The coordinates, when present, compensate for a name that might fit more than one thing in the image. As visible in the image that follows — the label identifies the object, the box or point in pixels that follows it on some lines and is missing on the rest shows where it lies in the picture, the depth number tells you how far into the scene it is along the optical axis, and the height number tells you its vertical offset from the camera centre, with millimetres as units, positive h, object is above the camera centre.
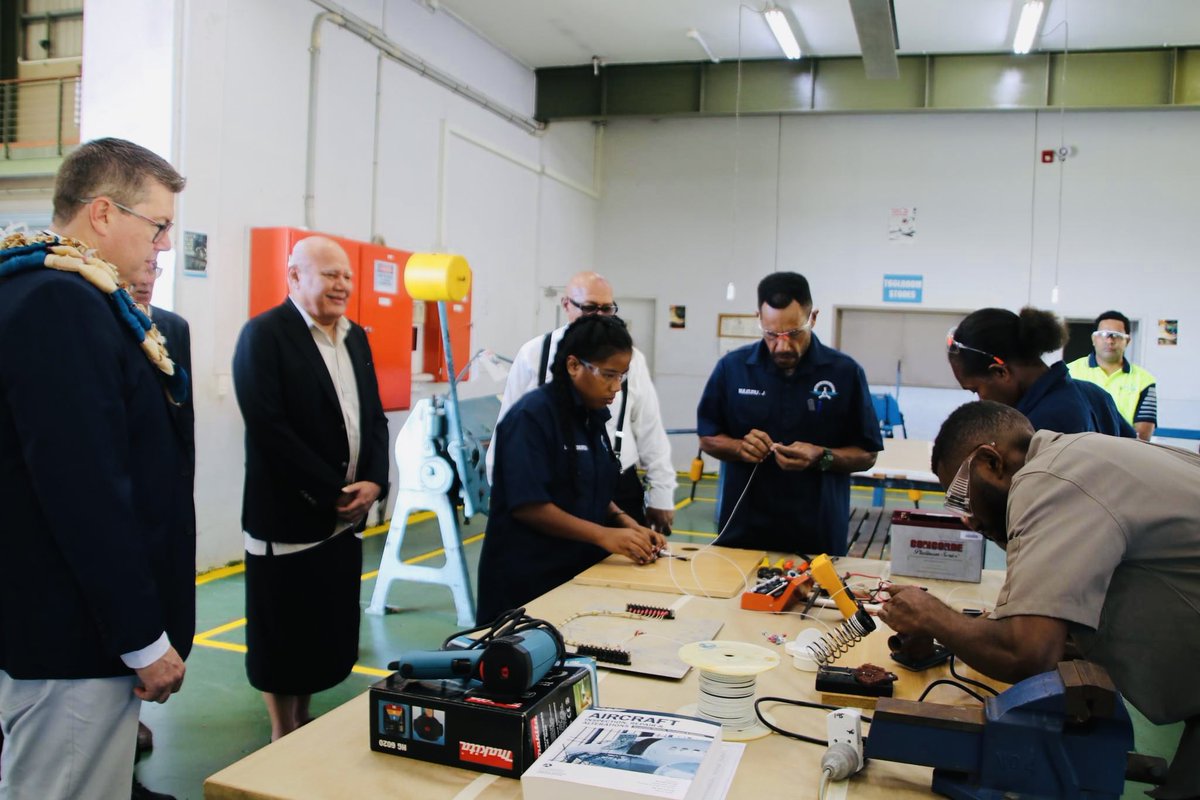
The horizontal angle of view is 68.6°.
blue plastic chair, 8398 -388
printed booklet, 1104 -524
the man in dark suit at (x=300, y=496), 2619 -430
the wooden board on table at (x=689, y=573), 2322 -578
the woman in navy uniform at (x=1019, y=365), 2363 +34
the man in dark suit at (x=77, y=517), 1387 -275
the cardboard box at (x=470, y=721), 1273 -539
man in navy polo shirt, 2873 -210
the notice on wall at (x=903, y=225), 9117 +1545
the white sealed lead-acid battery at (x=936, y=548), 2484 -490
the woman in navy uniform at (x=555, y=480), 2287 -312
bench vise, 1176 -505
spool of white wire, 1428 -531
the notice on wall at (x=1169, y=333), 8500 +483
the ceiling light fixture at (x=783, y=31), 6738 +2720
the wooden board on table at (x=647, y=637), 1717 -585
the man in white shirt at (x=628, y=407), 3553 -173
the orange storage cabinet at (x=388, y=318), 5723 +261
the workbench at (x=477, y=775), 1255 -610
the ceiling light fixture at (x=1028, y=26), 6254 +2655
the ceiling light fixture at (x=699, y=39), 7548 +2878
